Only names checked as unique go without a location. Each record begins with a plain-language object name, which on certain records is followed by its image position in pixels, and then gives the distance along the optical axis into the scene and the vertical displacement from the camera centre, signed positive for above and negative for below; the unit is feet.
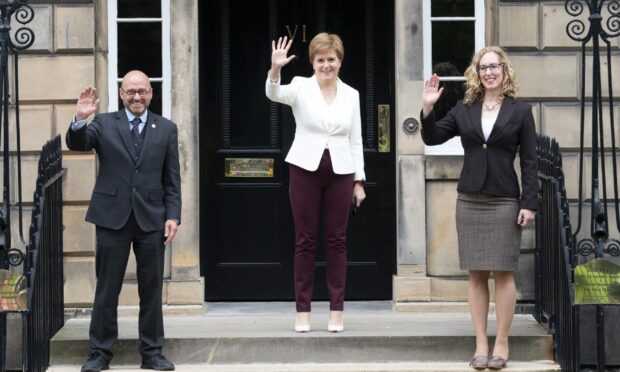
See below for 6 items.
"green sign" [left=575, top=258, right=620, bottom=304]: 47.39 -2.56
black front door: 60.76 +0.52
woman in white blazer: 49.45 -0.12
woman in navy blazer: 46.80 -0.51
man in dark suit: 46.98 -0.93
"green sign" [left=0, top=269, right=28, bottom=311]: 46.50 -2.64
